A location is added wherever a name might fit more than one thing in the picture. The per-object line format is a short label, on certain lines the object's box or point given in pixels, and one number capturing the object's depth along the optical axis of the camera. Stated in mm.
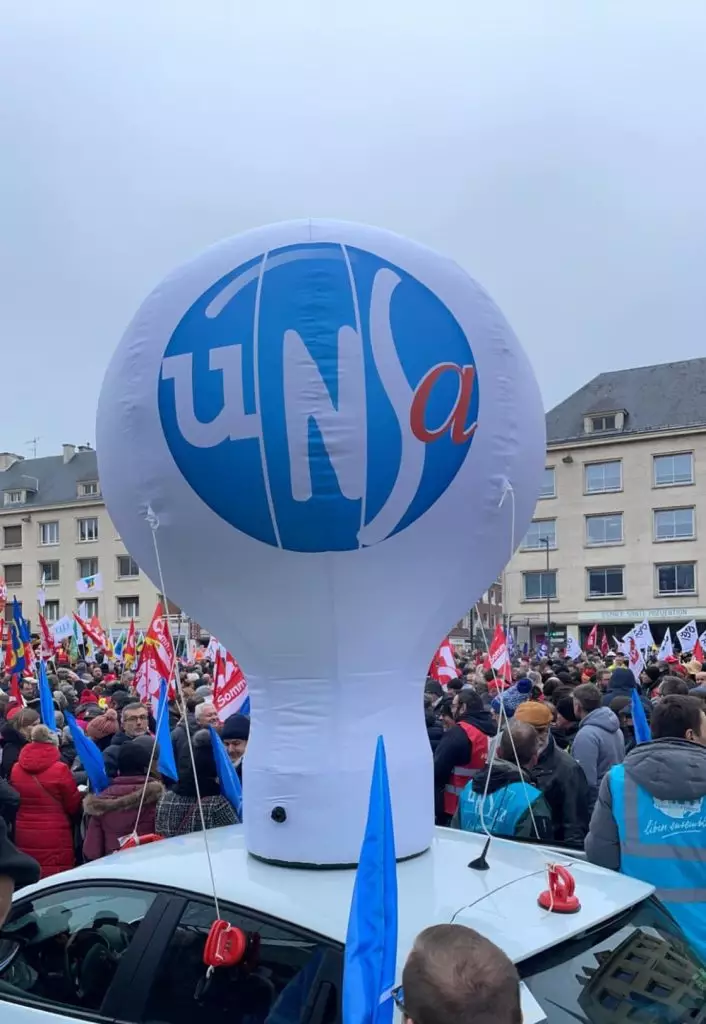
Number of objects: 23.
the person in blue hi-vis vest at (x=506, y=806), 4805
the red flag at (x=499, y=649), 10659
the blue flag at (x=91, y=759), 6094
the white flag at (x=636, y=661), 16850
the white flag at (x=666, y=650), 19969
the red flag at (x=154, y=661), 10734
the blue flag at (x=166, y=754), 6445
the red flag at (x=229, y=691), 8844
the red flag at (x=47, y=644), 20250
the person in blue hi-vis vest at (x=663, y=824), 3732
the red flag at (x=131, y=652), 24484
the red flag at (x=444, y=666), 14602
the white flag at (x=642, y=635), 20172
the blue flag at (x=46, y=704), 9000
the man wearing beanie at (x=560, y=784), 5285
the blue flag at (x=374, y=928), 2516
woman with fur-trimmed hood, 5543
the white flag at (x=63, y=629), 23453
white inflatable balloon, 3730
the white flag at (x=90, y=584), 29688
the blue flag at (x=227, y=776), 5312
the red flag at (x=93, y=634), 23984
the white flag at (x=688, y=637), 22344
